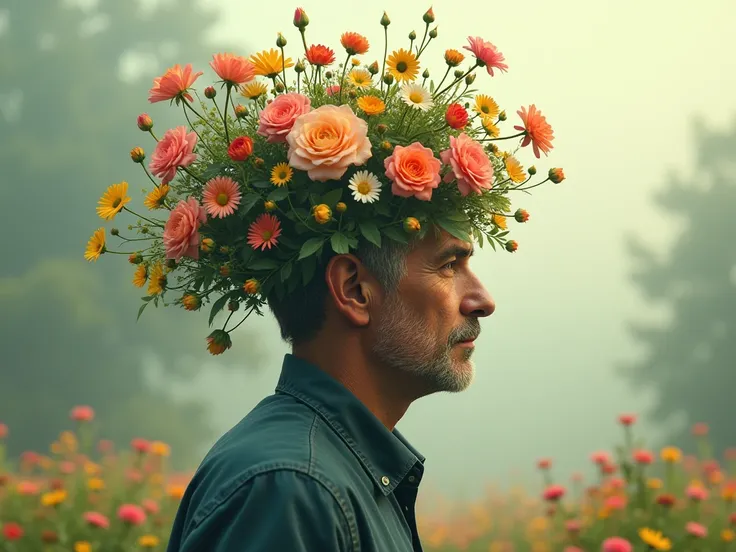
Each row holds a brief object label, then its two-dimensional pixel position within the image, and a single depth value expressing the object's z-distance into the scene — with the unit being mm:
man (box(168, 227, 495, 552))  2365
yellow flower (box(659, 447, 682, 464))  6125
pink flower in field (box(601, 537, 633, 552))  4941
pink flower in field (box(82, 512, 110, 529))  5422
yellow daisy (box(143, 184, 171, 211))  3031
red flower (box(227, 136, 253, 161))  2824
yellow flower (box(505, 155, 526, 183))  3070
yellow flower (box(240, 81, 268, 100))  3082
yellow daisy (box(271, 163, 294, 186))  2798
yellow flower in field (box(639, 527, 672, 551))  5057
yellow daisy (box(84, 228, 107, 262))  3113
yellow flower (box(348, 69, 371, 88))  3029
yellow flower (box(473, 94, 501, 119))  3127
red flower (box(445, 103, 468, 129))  2891
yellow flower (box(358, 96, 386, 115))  2834
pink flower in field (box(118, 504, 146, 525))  5531
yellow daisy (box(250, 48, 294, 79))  3053
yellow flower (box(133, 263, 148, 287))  3109
